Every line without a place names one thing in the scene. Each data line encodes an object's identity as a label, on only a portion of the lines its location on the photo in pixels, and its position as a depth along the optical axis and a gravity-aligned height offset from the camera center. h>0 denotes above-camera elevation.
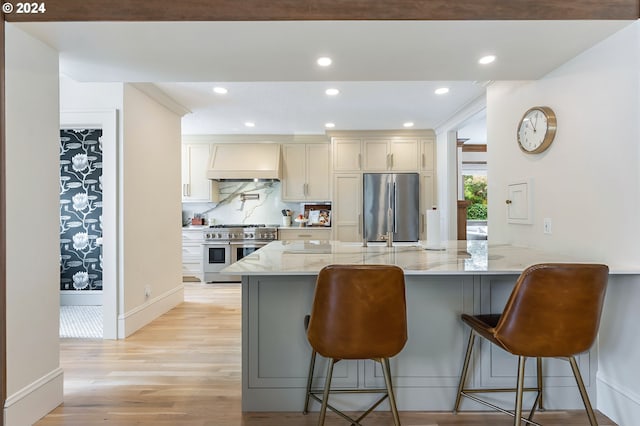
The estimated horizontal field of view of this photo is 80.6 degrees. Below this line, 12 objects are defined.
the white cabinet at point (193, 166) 6.05 +0.74
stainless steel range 5.75 -0.51
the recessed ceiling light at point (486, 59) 2.26 +0.92
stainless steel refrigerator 5.57 +0.11
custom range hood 5.89 +0.79
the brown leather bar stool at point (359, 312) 1.60 -0.43
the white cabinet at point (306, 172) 6.08 +0.64
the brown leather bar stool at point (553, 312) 1.59 -0.44
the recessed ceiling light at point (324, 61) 2.27 +0.92
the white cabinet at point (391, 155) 5.68 +0.85
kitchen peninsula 2.12 -0.79
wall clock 2.51 +0.57
